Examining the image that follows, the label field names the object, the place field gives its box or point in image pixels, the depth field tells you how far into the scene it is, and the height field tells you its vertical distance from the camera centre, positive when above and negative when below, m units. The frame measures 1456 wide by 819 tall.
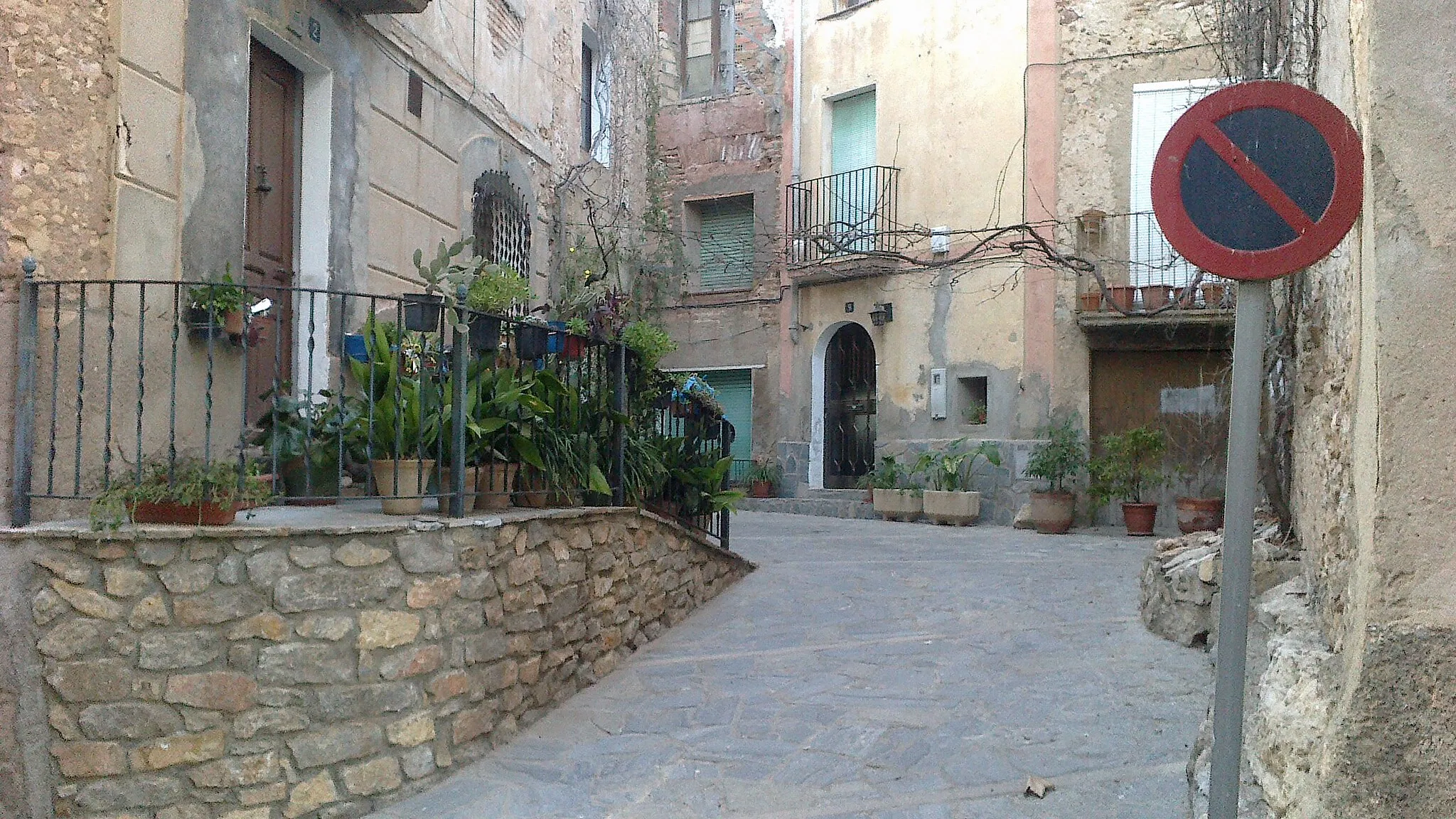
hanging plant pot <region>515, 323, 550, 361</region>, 5.48 +0.46
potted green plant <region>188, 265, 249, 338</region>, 5.14 +0.57
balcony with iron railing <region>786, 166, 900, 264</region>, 14.75 +3.12
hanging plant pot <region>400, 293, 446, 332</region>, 4.59 +0.51
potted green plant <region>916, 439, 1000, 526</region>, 13.27 -0.55
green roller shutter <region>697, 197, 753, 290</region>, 17.03 +3.03
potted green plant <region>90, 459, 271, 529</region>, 4.04 -0.25
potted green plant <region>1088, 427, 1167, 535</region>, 12.44 -0.30
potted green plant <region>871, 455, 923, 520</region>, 13.66 -0.66
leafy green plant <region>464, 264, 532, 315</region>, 7.01 +0.91
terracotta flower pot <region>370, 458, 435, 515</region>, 4.69 -0.21
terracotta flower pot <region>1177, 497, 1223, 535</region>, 11.53 -0.75
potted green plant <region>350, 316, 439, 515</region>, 4.72 +0.02
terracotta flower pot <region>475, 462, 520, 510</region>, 5.06 -0.23
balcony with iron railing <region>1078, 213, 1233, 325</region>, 12.04 +1.72
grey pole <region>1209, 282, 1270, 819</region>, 2.28 -0.26
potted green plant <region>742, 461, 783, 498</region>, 15.94 -0.60
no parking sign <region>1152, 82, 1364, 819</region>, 2.23 +0.47
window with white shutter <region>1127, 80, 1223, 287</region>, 12.62 +3.14
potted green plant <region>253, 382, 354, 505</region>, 5.09 -0.06
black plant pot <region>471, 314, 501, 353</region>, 5.02 +0.46
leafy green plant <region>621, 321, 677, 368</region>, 7.10 +0.62
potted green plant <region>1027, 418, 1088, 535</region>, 12.66 -0.36
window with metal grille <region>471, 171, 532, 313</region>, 8.86 +1.76
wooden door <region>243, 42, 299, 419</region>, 6.23 +1.36
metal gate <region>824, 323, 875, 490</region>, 15.73 +0.45
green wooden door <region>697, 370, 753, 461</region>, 17.02 +0.57
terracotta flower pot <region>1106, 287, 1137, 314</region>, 12.51 +1.65
